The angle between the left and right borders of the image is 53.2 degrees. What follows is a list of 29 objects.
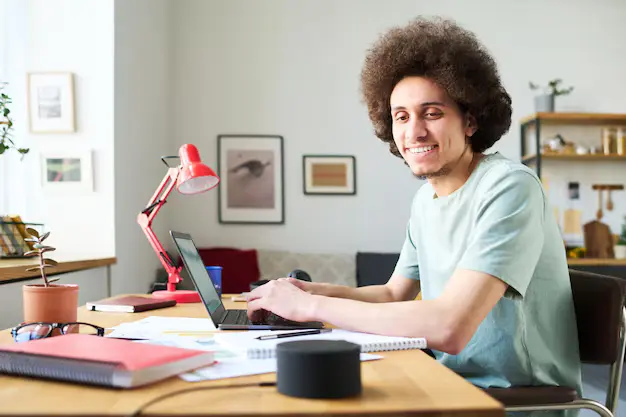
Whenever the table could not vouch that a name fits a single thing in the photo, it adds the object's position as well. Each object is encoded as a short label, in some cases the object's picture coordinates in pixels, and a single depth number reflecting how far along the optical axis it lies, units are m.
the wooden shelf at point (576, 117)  4.60
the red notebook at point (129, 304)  1.62
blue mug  1.97
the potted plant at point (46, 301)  1.16
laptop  1.26
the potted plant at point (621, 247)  4.58
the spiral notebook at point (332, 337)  1.00
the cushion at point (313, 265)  4.45
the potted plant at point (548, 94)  4.70
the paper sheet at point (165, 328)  1.17
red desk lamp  1.88
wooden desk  0.68
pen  1.10
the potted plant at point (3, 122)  2.14
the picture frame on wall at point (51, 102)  3.14
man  1.14
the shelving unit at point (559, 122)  4.59
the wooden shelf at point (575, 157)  4.64
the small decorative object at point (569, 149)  4.69
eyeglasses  1.05
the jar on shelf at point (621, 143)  4.71
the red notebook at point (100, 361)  0.77
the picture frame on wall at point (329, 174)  4.68
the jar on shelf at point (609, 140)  4.73
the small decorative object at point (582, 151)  4.70
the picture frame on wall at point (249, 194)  4.65
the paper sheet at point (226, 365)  0.84
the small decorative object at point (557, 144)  4.71
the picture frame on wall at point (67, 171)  3.15
